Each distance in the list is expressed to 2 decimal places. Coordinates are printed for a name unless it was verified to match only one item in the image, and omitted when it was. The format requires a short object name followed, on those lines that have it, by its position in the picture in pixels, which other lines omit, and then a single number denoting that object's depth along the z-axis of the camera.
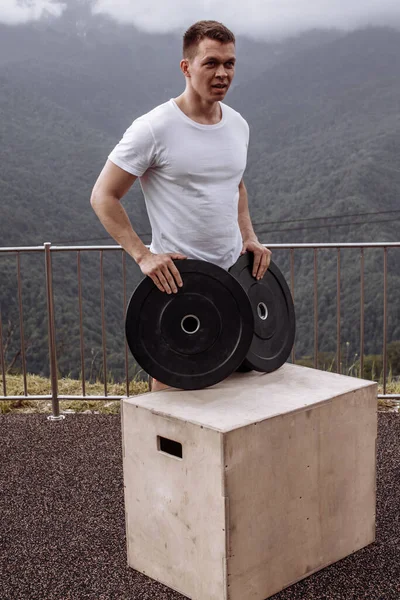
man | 2.15
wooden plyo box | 2.03
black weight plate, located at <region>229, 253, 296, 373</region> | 2.46
